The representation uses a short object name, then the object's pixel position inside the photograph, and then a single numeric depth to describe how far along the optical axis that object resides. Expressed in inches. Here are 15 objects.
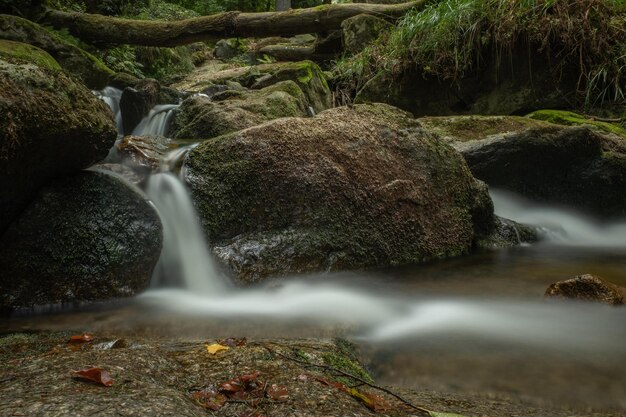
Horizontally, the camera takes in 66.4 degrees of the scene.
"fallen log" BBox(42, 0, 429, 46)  371.2
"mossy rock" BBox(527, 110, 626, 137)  250.2
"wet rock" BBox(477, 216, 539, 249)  197.3
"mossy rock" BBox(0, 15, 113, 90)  292.8
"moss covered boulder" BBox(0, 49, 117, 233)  109.3
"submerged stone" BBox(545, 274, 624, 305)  125.1
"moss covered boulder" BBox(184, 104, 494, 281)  155.6
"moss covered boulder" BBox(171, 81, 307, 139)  239.8
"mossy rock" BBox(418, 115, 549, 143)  232.8
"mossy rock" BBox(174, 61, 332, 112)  330.7
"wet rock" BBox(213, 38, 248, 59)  651.5
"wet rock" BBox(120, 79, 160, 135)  272.5
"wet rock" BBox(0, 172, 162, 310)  123.5
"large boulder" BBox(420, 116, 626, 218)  221.8
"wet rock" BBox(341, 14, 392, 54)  398.9
